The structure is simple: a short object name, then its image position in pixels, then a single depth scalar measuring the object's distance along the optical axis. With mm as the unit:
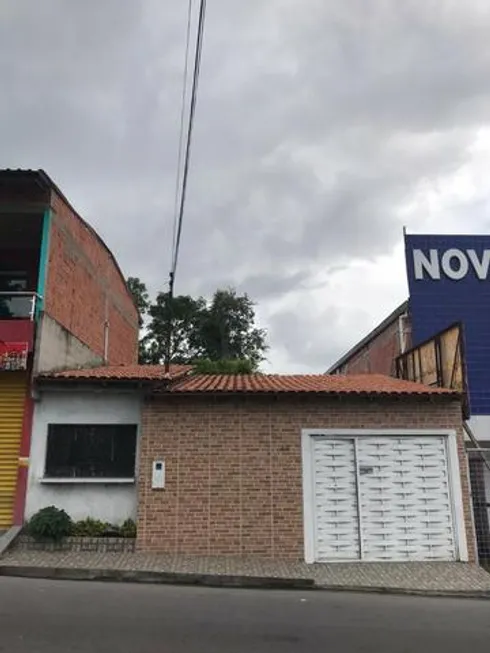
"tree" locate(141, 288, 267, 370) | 37750
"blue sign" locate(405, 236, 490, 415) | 18656
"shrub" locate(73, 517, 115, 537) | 11750
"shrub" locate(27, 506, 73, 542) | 11516
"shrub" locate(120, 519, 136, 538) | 11781
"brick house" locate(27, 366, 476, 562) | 11805
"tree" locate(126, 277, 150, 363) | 36031
